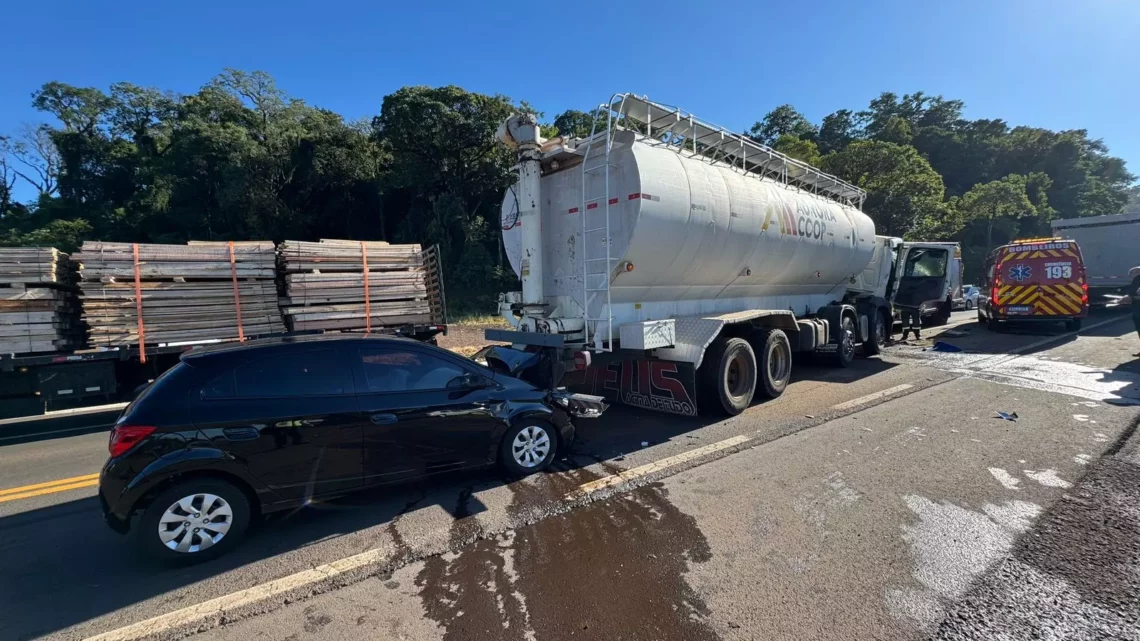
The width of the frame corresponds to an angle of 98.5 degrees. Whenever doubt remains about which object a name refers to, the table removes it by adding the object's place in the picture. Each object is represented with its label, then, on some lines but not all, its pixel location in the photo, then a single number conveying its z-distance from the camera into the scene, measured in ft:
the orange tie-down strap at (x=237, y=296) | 24.99
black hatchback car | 10.14
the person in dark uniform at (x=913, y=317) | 41.65
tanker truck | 18.95
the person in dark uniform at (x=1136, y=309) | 33.72
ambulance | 42.68
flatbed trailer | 20.89
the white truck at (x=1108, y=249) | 58.18
